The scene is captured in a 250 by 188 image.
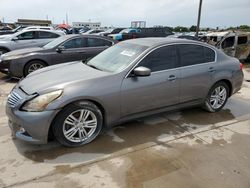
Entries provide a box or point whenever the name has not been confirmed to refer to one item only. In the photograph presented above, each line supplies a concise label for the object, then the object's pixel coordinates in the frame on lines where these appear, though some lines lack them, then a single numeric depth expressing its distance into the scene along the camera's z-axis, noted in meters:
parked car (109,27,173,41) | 14.03
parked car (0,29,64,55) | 7.76
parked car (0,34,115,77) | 5.43
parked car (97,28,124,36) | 18.42
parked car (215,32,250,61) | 9.40
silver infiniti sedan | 2.45
